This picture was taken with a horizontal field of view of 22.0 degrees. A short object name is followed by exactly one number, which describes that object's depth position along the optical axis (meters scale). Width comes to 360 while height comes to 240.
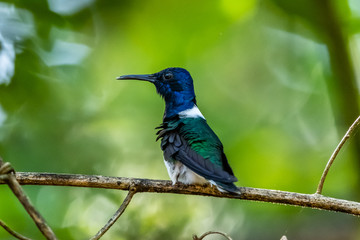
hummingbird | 6.67
